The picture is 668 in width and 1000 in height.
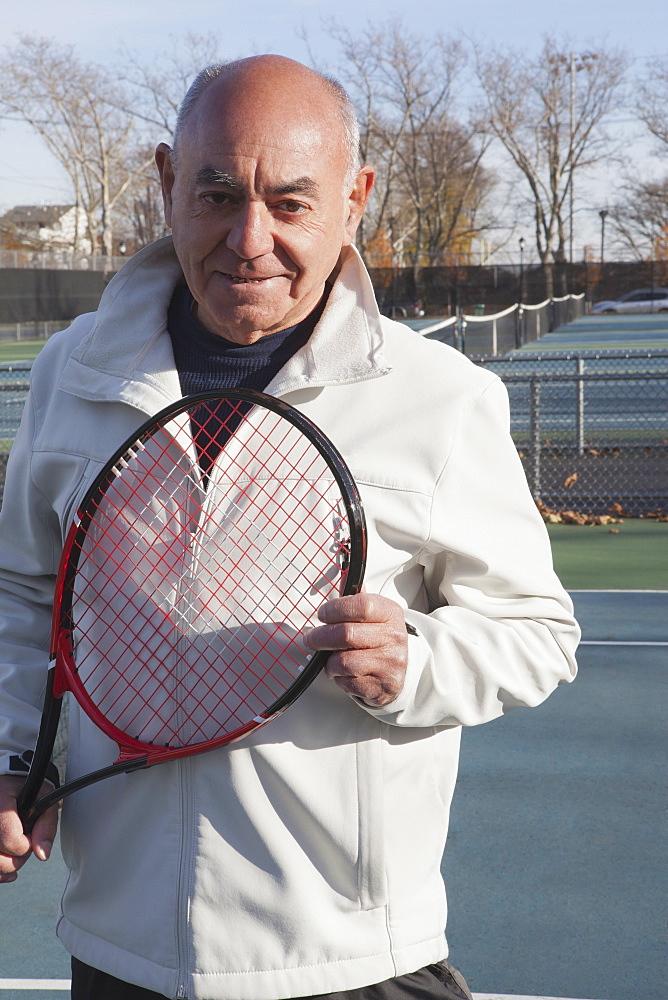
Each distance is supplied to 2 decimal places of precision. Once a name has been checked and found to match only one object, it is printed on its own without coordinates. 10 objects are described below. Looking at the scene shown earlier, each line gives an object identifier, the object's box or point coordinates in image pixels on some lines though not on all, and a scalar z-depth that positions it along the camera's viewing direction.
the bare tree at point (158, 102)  47.31
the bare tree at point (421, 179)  48.44
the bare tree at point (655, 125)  41.00
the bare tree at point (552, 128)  46.34
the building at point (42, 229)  64.40
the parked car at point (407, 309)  37.69
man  1.63
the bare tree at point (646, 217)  46.38
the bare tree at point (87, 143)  51.50
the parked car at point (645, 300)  41.00
